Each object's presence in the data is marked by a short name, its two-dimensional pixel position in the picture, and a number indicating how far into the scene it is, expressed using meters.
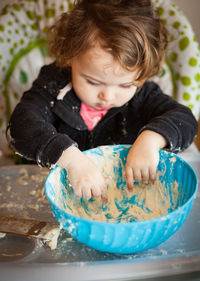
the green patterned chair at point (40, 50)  1.13
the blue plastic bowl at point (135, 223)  0.50
